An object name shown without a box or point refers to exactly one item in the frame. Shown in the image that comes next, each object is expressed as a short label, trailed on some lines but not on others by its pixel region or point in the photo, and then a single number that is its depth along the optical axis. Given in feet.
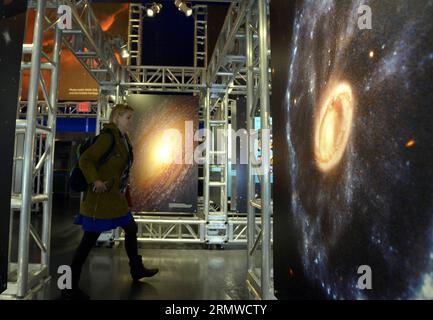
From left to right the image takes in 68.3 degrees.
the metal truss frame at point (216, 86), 9.14
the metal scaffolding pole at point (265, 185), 8.87
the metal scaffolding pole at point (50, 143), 10.61
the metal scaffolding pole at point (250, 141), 10.75
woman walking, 8.85
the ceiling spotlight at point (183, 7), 17.50
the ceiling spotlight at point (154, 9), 21.76
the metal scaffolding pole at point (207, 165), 17.75
